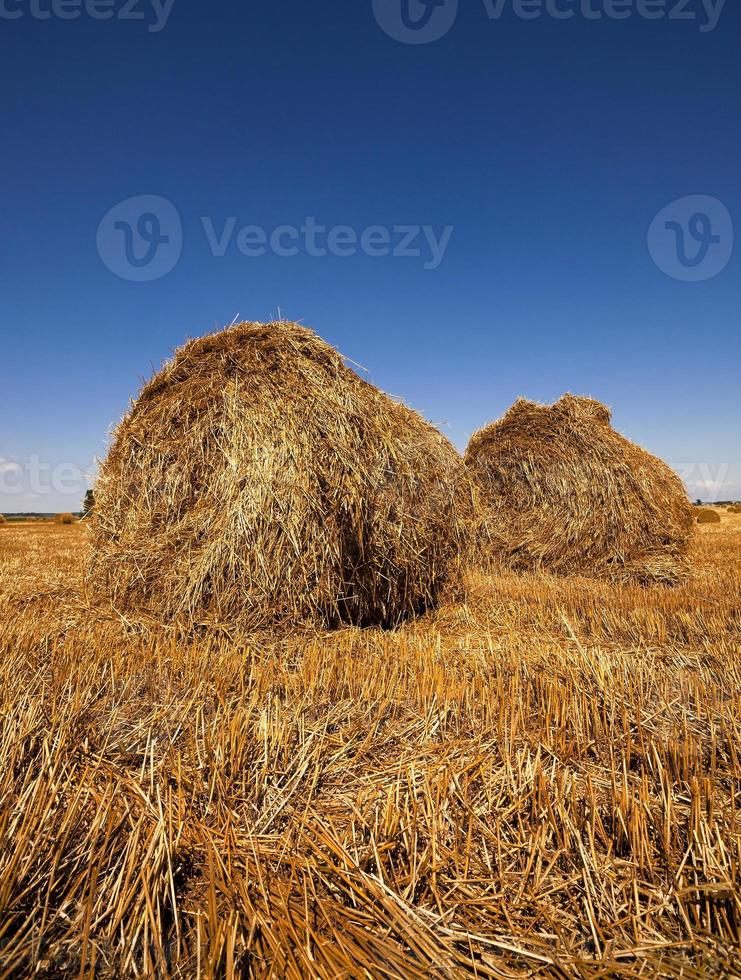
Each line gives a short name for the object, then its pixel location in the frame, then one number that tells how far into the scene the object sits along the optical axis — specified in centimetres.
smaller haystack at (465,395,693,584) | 788
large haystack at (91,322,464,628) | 444
